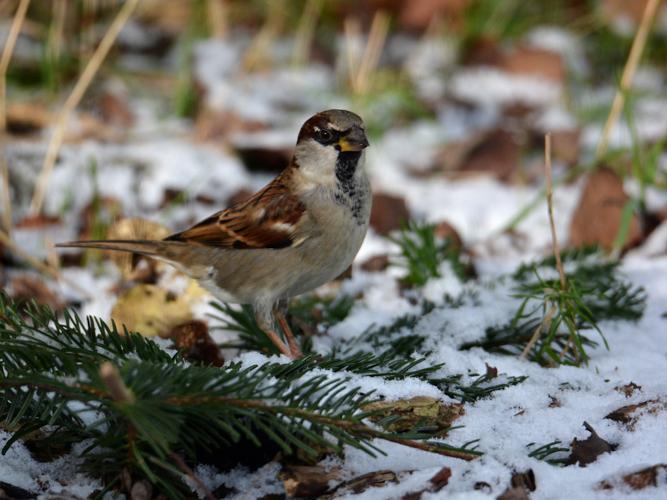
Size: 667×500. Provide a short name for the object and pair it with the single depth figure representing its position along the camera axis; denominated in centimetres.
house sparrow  632
